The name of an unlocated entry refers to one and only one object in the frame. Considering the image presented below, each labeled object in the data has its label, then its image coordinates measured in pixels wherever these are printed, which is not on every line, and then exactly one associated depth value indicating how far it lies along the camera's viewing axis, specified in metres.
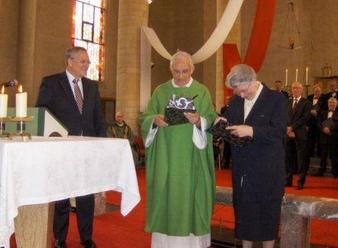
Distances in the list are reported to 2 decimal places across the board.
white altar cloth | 2.05
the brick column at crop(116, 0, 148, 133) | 10.67
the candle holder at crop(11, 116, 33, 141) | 2.41
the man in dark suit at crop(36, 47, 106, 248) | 3.55
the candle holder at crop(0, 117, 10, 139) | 2.46
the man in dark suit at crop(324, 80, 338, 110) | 8.88
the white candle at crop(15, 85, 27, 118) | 2.40
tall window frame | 14.97
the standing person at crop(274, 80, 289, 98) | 9.36
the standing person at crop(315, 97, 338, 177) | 8.04
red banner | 6.16
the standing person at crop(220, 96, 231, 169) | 11.22
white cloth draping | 6.32
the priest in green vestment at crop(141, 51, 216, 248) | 3.34
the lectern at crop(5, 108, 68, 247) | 2.53
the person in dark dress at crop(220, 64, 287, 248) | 2.85
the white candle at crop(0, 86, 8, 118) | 2.41
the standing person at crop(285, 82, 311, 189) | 7.07
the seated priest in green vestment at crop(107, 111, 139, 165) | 9.97
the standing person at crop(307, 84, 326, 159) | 8.99
